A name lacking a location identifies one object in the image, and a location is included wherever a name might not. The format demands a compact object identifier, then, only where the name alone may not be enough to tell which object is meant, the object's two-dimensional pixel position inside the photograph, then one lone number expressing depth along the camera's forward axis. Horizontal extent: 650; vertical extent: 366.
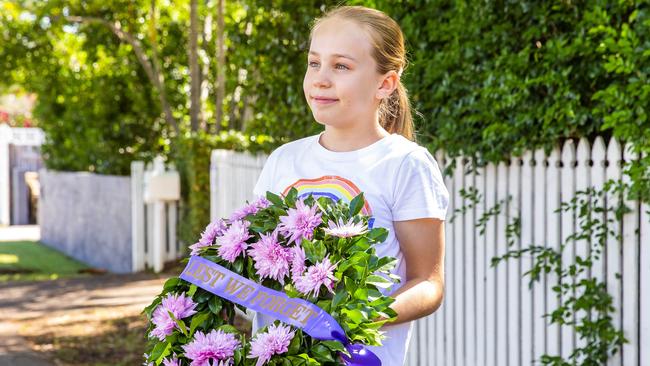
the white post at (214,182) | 9.38
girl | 2.01
